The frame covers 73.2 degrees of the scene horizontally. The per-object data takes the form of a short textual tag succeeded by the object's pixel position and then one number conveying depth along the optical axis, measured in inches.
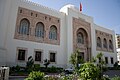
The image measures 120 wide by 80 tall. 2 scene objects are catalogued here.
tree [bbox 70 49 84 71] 351.0
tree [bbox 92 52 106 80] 317.8
